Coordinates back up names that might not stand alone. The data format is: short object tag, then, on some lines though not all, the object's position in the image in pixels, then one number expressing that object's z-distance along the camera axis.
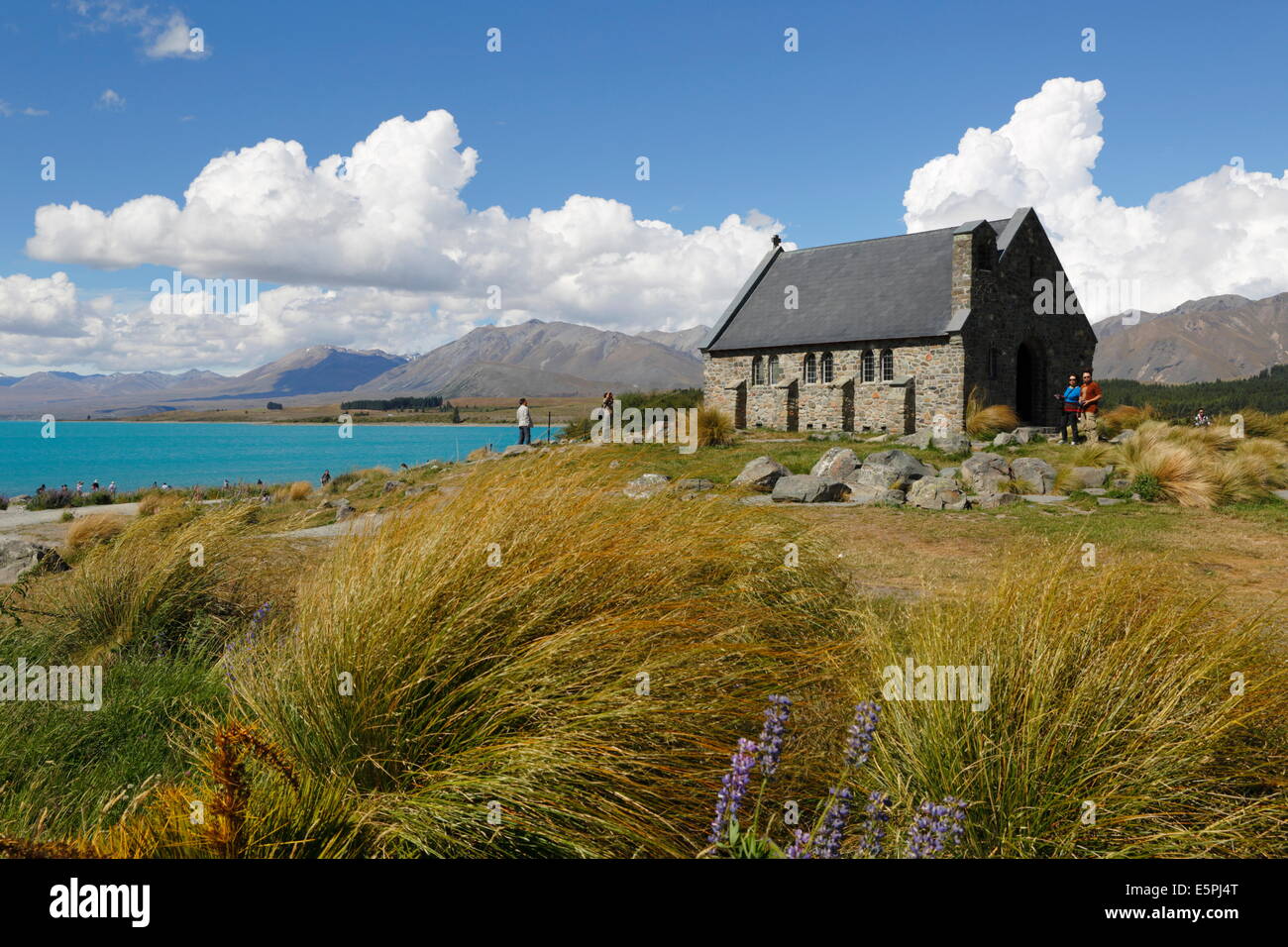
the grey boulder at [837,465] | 15.20
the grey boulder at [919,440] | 20.67
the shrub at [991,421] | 25.20
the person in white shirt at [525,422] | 22.84
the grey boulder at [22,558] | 8.68
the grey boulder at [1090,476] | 14.40
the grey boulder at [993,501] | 12.83
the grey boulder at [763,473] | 13.96
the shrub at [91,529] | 11.62
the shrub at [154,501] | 17.17
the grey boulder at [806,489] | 12.96
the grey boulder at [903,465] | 14.29
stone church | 28.86
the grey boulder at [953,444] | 19.48
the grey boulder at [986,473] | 13.88
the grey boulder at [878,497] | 13.00
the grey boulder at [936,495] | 12.68
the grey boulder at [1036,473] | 14.21
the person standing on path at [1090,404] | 21.66
